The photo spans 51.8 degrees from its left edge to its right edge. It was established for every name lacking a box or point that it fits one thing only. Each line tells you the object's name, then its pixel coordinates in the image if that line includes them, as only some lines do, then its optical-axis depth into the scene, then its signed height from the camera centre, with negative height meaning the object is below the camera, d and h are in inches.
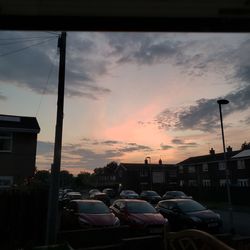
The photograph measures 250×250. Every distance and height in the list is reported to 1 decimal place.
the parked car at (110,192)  1596.6 -54.0
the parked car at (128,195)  1229.9 -56.2
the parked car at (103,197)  1070.9 -57.0
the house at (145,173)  2511.6 +96.7
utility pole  268.2 +11.8
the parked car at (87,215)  394.3 -50.9
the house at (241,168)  1534.5 +86.7
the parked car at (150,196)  1164.2 -59.8
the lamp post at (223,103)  463.1 +144.9
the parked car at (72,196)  1231.8 -61.0
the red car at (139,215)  410.0 -52.8
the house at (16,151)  725.9 +91.8
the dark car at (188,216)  437.8 -57.3
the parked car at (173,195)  1004.0 -45.9
